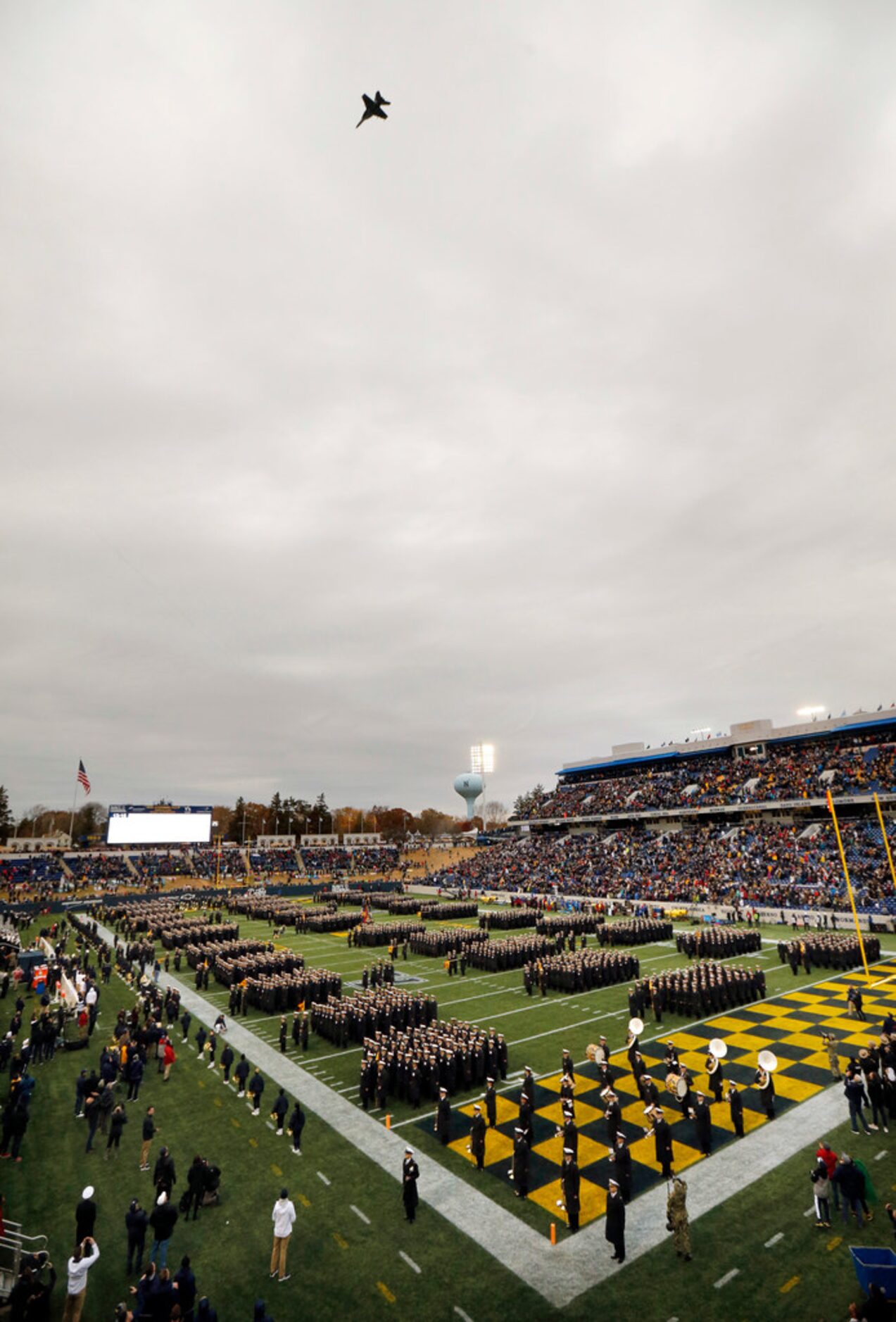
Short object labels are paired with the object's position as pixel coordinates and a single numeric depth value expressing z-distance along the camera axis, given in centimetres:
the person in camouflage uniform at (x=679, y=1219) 943
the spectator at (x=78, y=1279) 872
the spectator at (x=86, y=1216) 998
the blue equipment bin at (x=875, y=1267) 808
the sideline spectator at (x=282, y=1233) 973
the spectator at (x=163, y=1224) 1004
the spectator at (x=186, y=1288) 859
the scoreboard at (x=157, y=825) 7338
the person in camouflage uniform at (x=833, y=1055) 1544
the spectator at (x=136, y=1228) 989
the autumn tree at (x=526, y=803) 8975
